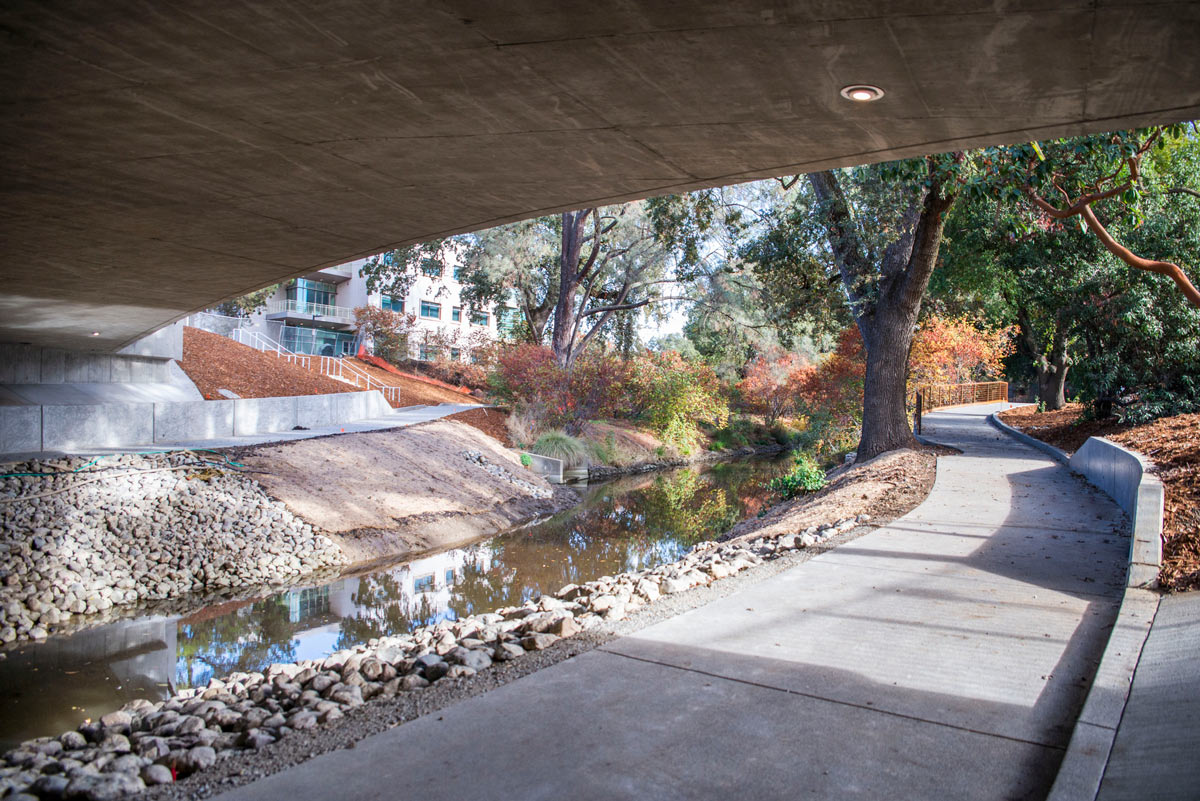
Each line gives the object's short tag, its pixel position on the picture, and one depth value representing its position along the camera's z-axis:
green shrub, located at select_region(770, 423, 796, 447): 32.94
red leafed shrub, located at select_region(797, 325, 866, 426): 22.67
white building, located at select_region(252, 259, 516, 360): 40.97
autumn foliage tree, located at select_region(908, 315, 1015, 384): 24.69
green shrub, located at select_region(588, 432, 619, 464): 23.59
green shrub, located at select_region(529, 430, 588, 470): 22.30
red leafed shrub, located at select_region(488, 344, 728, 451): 25.12
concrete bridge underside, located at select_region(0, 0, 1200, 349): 3.41
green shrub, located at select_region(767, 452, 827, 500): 14.64
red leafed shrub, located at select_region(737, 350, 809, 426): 32.88
